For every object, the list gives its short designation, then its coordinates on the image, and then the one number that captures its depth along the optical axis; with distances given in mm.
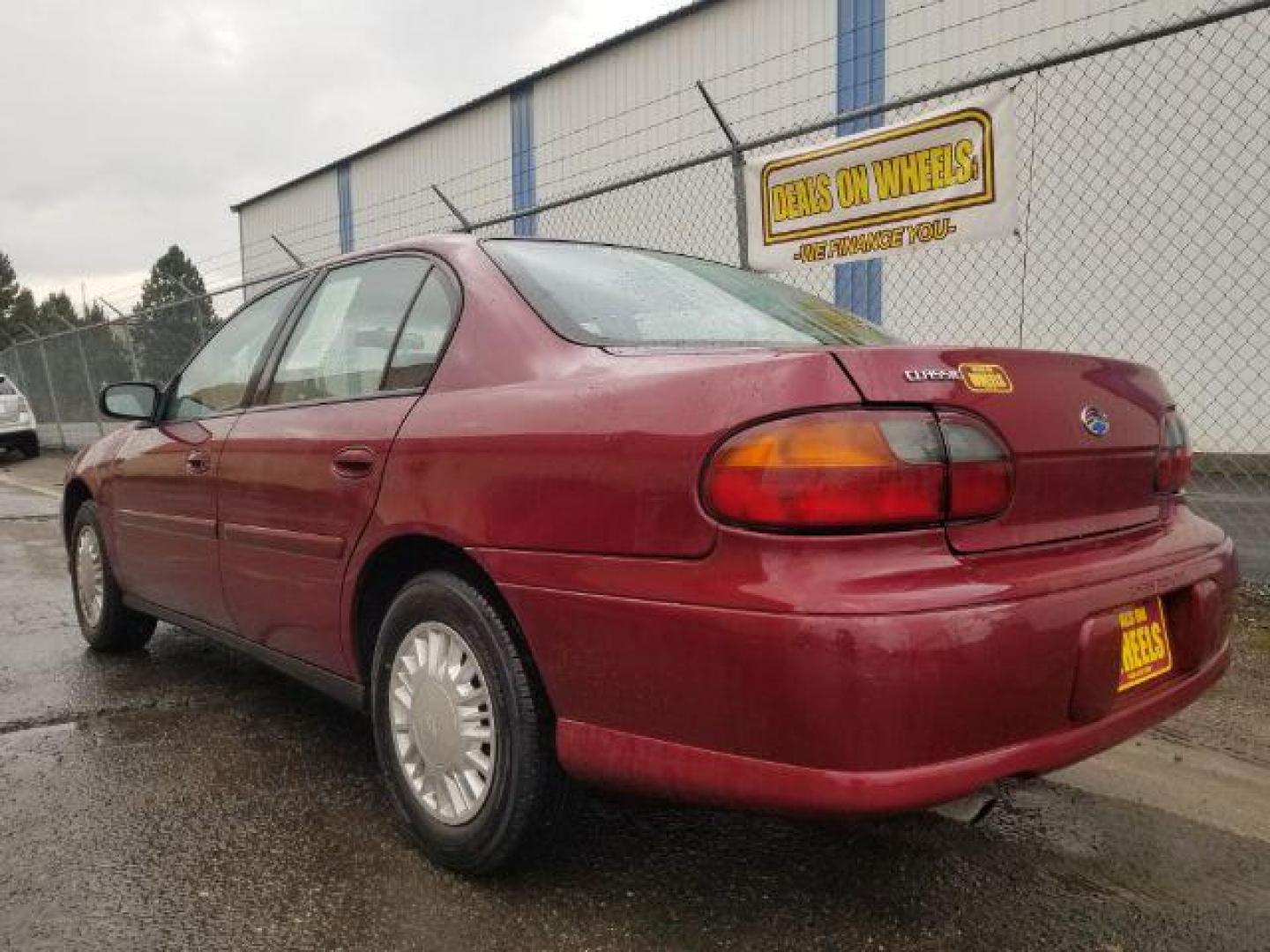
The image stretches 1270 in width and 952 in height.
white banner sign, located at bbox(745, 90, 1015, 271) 4633
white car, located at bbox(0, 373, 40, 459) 15562
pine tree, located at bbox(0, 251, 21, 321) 71062
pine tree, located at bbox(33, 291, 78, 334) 67875
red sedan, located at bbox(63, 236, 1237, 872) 1650
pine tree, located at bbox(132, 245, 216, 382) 11836
